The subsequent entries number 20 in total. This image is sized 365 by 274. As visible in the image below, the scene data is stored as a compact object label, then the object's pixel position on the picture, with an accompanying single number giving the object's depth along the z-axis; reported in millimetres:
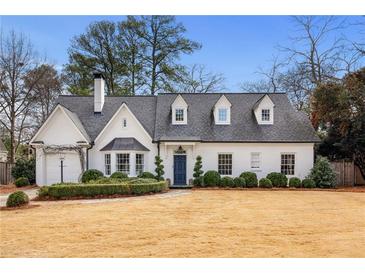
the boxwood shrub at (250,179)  21031
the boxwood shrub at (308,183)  20766
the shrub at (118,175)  20469
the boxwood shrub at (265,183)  20781
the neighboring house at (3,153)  30953
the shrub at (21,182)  22048
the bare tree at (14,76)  28031
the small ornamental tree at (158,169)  21453
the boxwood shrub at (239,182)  20844
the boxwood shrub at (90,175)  20655
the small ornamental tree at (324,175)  20938
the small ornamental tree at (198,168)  21402
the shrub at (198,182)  20958
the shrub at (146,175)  20906
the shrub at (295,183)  20938
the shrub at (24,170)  22891
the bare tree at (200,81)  34656
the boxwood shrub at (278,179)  21219
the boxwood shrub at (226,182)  20797
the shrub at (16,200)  13453
